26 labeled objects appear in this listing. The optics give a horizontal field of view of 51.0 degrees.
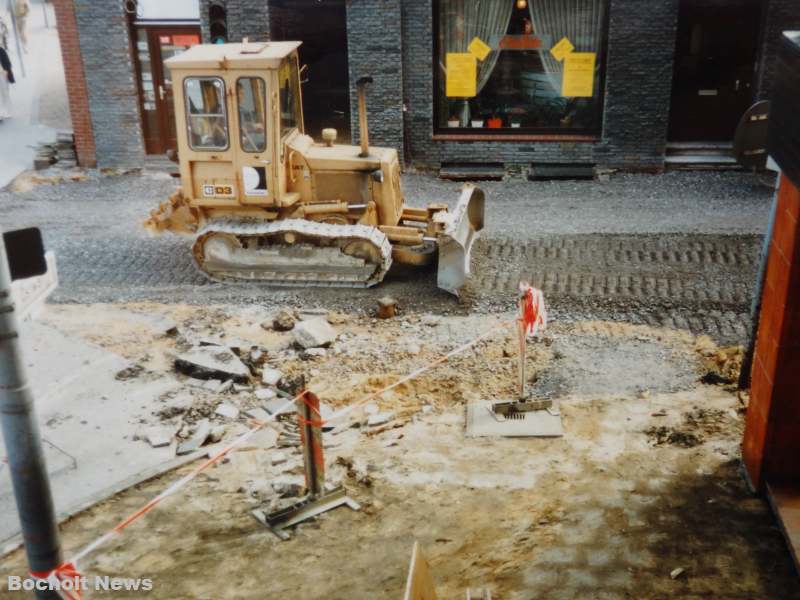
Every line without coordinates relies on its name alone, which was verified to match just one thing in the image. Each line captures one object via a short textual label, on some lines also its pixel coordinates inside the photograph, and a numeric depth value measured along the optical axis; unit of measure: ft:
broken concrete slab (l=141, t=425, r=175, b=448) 22.67
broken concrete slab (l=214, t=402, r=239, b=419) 24.49
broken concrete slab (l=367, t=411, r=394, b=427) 23.94
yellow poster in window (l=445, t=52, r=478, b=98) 51.88
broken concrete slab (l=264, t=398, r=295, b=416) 24.95
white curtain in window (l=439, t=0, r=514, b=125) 50.62
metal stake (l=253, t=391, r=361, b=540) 18.40
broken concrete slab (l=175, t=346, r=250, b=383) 26.68
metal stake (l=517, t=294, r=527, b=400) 22.94
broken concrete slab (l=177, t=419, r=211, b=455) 22.52
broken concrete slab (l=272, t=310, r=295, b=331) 30.45
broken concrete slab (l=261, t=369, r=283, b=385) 26.68
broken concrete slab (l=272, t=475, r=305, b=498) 19.88
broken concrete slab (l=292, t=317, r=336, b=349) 28.86
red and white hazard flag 23.31
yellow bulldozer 32.83
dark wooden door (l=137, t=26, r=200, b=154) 53.21
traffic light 51.01
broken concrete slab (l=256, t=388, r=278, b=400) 25.77
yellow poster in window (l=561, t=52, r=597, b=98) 51.24
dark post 12.91
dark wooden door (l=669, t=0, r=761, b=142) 50.06
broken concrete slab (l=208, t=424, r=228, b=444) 23.07
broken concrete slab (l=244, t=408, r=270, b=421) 24.62
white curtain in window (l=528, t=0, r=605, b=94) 50.14
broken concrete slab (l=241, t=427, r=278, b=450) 22.89
